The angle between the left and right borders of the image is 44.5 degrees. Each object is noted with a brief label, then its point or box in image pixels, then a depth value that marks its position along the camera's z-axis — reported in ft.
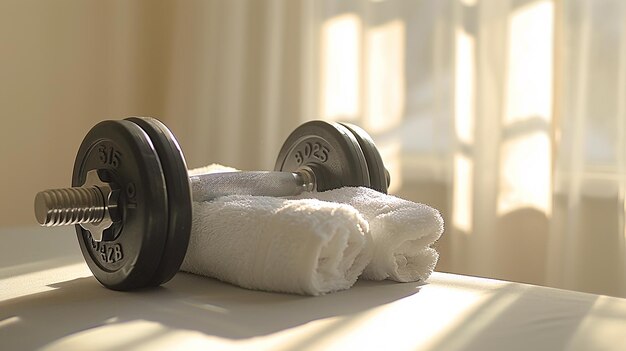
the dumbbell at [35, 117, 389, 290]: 3.11
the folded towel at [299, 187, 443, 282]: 3.41
